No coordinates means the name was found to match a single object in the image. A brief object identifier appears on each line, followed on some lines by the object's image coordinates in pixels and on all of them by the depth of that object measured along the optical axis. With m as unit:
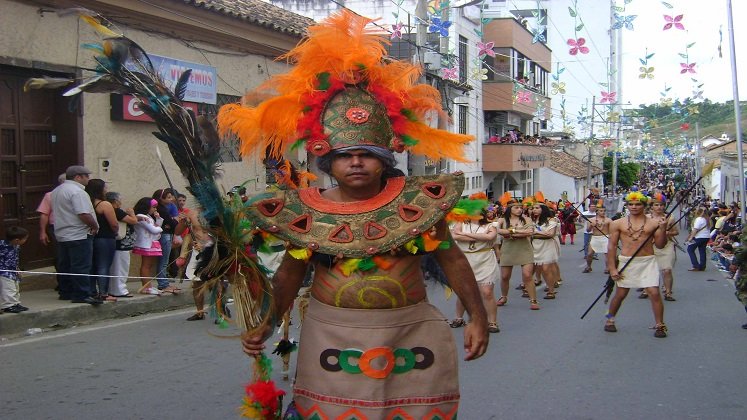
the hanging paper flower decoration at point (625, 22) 14.36
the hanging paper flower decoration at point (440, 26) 16.44
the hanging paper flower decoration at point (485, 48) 17.39
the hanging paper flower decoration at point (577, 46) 14.62
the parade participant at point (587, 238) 19.58
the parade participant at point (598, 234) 16.84
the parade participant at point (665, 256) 13.11
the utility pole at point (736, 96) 16.24
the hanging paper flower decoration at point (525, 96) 24.01
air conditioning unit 18.81
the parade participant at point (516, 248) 12.20
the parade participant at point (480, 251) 10.40
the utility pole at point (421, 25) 16.92
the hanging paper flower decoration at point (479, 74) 20.56
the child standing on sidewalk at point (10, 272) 9.44
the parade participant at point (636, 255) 9.95
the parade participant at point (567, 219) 25.59
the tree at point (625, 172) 65.75
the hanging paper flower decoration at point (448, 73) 21.17
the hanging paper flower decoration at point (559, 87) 20.00
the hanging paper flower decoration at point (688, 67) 15.63
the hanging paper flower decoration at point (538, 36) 16.14
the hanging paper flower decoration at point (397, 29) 14.07
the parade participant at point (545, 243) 13.50
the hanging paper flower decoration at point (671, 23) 13.95
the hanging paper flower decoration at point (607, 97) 19.84
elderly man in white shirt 10.38
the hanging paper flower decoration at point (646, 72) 16.09
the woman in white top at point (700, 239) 19.16
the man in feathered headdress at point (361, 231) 3.85
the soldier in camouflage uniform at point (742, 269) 6.45
